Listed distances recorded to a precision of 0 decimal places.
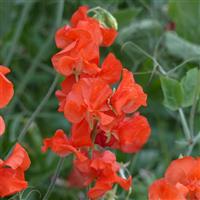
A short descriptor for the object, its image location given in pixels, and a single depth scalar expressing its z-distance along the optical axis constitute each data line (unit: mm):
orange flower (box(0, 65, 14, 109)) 844
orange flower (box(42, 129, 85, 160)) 867
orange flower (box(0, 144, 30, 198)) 838
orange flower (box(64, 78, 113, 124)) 863
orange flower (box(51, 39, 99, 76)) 894
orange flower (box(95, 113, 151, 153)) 881
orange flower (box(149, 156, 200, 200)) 841
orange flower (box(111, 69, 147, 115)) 867
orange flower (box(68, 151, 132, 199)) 861
